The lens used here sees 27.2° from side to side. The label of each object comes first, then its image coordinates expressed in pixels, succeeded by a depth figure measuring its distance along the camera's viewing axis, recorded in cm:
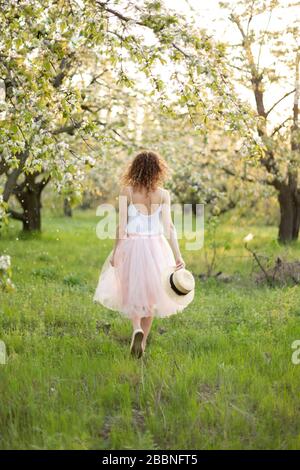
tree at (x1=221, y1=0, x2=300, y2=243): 1503
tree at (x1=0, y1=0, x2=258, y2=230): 613
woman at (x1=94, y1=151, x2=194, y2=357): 675
